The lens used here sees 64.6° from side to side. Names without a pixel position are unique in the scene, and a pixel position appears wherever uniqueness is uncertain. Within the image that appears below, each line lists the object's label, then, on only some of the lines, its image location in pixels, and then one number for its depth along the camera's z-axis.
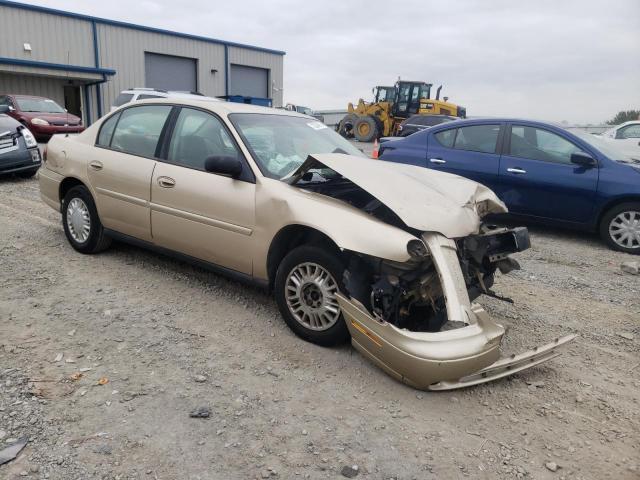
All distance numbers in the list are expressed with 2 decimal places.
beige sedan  2.82
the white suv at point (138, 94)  14.55
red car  14.88
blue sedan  6.00
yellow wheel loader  24.14
